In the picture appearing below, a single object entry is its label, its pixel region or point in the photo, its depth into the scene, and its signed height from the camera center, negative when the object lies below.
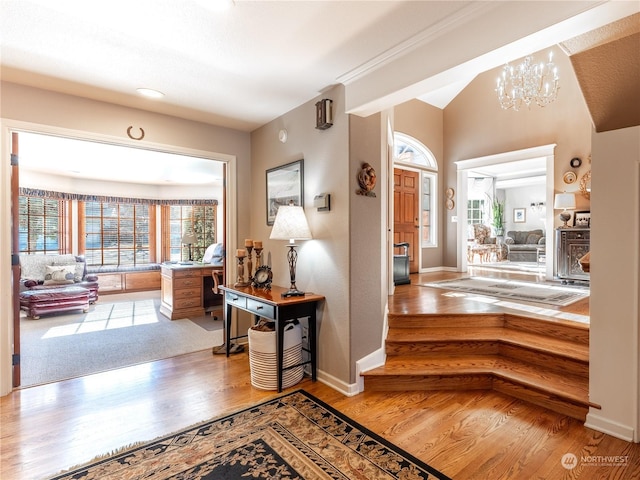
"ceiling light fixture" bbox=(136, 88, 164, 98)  2.74 +1.28
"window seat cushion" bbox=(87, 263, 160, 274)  7.03 -0.63
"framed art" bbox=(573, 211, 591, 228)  4.84 +0.26
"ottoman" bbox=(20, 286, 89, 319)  5.05 -0.96
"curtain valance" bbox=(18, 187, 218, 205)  6.46 +0.98
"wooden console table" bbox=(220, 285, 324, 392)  2.63 -0.60
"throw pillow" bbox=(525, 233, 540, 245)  10.12 -0.08
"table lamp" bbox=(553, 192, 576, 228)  4.93 +0.51
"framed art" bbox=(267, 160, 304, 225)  3.12 +0.54
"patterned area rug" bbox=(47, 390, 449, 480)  1.72 -1.25
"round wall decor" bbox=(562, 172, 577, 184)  5.06 +0.93
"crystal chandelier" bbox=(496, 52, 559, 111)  4.55 +2.30
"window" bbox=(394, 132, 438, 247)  6.34 +1.29
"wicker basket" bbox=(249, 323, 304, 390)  2.68 -1.01
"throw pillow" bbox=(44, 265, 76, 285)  5.69 -0.61
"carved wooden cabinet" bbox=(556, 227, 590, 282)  4.81 -0.21
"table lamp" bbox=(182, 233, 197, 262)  6.45 +0.01
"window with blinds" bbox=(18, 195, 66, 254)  6.41 +0.34
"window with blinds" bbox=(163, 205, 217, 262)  8.30 +0.41
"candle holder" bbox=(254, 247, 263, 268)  3.43 -0.19
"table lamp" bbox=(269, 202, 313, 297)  2.77 +0.10
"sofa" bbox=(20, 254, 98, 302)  5.43 -0.62
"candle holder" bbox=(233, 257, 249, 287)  3.45 -0.38
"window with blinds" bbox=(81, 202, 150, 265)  7.47 +0.17
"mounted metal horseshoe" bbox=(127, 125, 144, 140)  3.11 +1.03
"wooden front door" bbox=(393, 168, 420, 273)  6.04 +0.52
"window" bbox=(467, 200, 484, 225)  11.10 +0.90
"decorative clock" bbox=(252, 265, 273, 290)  3.22 -0.39
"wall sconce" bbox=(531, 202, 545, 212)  11.16 +1.06
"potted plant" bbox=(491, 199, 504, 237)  11.35 +0.67
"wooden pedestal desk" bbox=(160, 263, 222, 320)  5.01 -0.81
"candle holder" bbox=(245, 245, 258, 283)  3.46 -0.26
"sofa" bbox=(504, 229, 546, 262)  9.49 -0.23
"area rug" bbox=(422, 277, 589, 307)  3.85 -0.74
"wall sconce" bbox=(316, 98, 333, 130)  2.71 +1.06
